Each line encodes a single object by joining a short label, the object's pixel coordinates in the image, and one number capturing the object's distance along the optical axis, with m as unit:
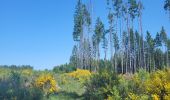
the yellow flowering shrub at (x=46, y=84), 8.92
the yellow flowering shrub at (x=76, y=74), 14.68
